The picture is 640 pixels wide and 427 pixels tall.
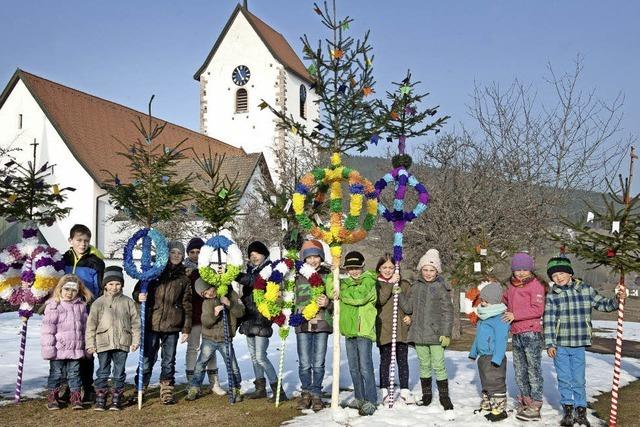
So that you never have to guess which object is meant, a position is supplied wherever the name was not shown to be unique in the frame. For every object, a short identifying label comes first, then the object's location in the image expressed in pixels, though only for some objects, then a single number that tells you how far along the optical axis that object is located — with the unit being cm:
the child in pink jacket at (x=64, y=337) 739
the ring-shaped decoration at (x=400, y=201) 779
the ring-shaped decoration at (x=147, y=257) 771
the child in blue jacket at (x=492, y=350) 716
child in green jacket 735
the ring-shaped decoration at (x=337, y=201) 717
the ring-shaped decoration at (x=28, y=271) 802
